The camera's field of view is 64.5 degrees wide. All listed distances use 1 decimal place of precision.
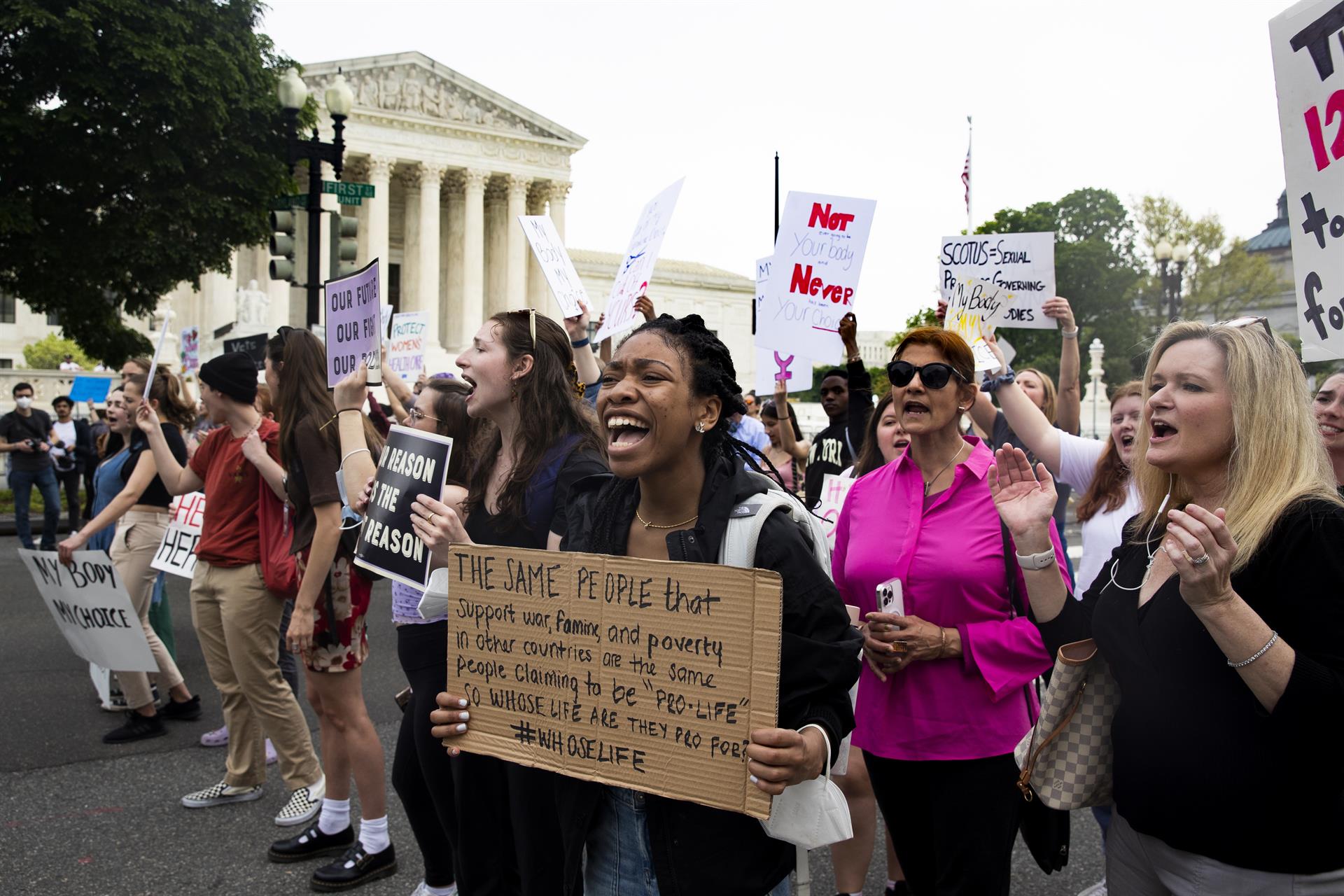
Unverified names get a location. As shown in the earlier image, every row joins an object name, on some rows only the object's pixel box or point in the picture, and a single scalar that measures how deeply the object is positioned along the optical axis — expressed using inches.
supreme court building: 2032.5
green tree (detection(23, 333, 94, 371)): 2456.9
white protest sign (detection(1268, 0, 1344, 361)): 113.7
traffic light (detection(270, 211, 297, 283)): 449.7
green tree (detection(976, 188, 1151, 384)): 1843.0
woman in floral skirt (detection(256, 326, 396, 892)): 162.9
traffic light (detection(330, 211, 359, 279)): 456.1
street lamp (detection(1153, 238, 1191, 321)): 948.0
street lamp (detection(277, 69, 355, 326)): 493.7
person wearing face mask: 506.3
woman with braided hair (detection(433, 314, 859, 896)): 84.3
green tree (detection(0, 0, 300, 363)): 772.6
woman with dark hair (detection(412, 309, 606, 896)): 121.6
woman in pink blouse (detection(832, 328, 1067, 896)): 115.4
